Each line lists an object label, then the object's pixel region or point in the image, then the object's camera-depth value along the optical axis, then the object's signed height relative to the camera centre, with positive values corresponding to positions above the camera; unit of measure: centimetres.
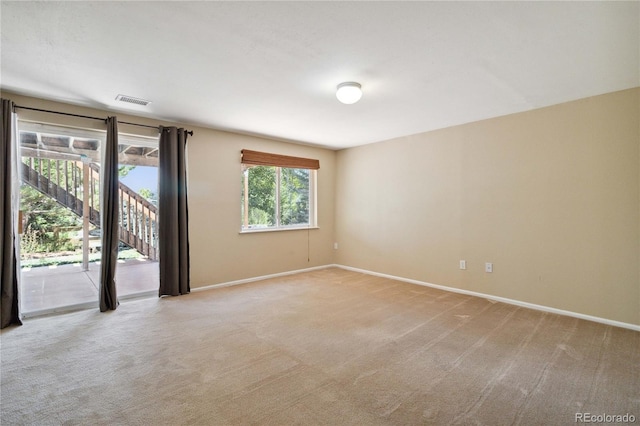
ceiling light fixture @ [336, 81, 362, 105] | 281 +113
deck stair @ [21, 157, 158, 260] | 345 +17
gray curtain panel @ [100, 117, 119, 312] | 355 -13
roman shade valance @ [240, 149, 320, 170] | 486 +87
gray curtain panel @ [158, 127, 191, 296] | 403 -2
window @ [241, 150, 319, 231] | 503 +31
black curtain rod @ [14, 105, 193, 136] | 324 +111
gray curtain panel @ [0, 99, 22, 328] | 302 -15
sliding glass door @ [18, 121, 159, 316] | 338 +1
